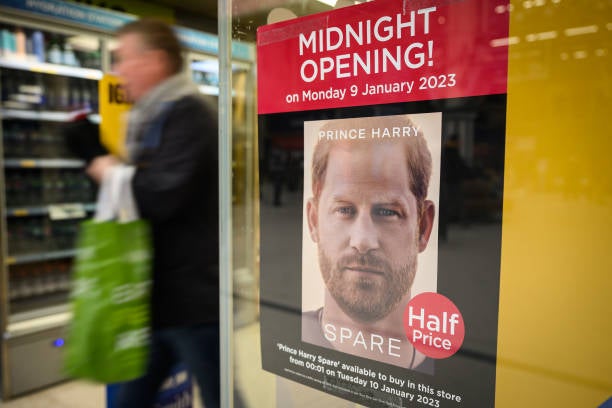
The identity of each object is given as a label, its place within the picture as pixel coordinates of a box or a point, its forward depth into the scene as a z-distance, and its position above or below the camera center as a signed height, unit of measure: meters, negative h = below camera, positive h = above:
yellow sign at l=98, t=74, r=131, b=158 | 2.45 +0.35
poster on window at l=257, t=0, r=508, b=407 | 1.04 -0.05
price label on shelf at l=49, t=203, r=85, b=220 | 3.55 -0.29
